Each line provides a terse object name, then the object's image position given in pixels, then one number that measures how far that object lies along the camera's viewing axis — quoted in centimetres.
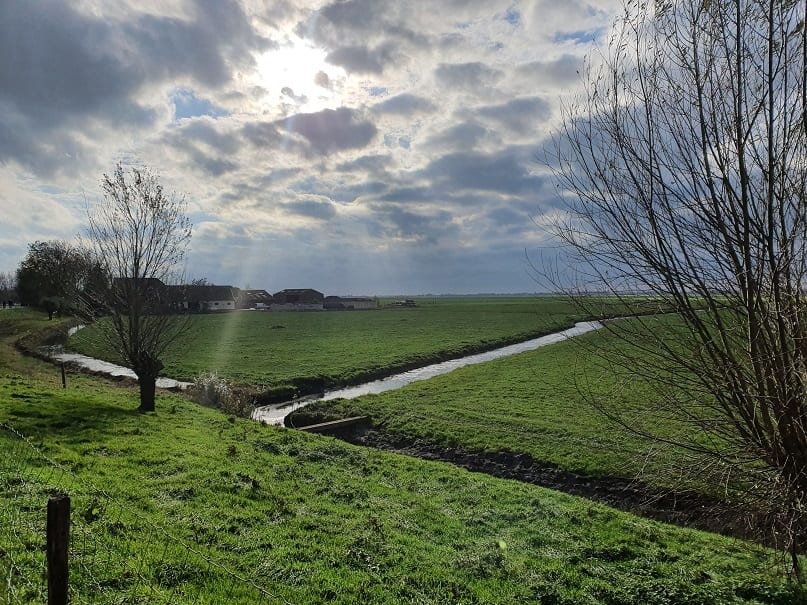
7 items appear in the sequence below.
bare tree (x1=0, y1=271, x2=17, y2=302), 11662
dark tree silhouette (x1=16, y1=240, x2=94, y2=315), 6344
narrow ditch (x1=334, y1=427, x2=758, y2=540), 1054
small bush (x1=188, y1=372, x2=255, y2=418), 2067
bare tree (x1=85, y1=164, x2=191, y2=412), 1725
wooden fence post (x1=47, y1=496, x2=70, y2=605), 326
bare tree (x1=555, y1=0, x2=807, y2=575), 509
